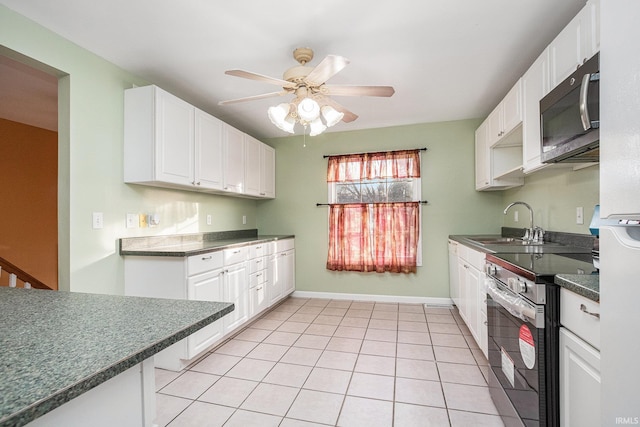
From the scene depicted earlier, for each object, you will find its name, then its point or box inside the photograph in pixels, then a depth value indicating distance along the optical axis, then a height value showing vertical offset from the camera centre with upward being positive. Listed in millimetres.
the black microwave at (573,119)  1270 +475
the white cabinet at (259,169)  3707 +611
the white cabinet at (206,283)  2291 -601
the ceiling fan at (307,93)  1944 +867
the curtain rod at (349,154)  3909 +850
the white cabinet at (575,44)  1465 +929
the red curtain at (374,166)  3932 +657
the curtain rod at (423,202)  3902 +150
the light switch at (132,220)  2462 -51
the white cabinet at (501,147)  2475 +697
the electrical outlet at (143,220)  2577 -49
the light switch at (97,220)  2186 -40
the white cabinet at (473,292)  2281 -703
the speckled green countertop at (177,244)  2315 -286
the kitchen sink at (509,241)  2470 -273
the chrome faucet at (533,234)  2645 -193
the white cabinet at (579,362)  995 -548
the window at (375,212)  3928 +24
